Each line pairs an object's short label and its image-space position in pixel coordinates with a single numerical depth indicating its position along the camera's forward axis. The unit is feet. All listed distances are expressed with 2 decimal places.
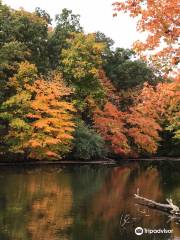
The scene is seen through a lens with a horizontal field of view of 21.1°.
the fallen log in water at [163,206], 58.09
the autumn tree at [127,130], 164.35
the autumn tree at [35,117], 129.39
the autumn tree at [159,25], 35.83
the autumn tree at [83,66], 151.38
